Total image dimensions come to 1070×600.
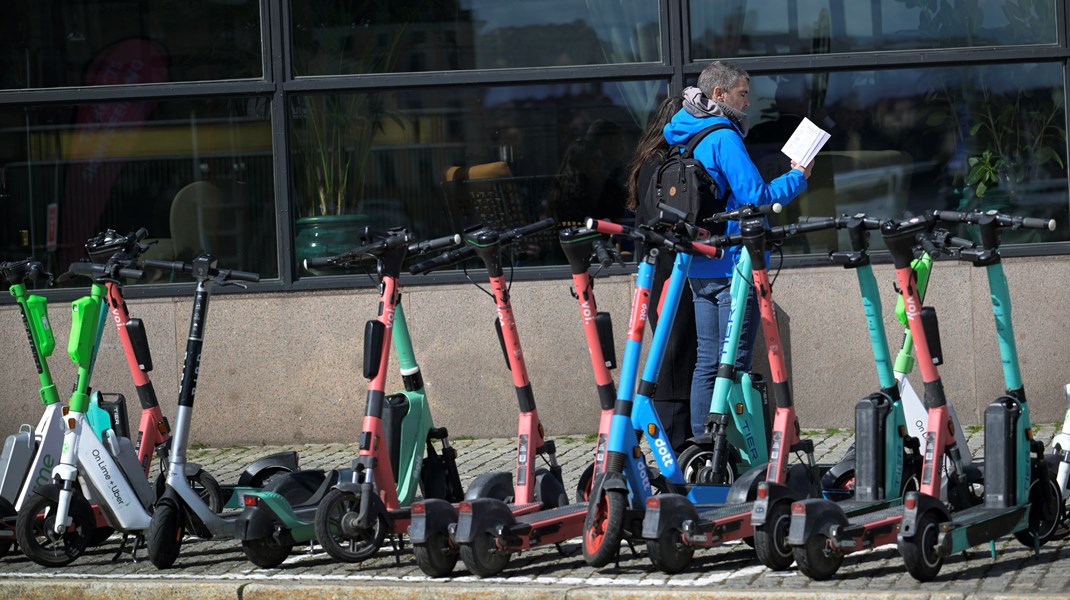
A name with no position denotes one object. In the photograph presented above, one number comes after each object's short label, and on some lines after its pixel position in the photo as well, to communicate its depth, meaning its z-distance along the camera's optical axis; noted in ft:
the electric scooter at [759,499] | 36.96
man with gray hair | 46.88
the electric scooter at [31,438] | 44.83
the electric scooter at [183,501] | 41.24
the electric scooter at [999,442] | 36.88
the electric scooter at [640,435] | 37.65
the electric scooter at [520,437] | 41.19
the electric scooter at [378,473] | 39.96
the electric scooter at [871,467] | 36.11
